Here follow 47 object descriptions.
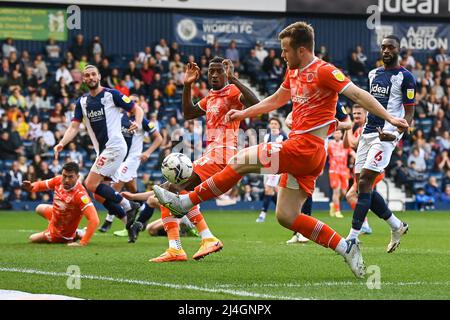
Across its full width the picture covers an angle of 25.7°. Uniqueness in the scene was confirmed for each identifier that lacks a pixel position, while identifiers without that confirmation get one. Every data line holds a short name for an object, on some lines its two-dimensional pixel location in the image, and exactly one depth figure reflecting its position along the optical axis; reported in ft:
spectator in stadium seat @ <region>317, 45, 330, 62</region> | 107.88
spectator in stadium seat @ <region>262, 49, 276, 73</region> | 107.65
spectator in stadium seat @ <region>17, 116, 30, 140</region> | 89.25
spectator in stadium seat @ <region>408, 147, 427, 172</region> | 100.89
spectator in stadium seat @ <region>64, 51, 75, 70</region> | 97.32
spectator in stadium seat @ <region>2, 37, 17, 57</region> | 97.30
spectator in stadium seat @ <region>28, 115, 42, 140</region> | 88.31
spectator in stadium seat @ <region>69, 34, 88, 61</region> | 98.84
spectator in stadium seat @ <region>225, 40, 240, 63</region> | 107.76
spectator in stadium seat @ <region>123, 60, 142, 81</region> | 99.94
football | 32.40
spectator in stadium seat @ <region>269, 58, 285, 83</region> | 106.83
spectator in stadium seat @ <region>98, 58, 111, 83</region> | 96.17
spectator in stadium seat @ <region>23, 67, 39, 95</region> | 94.89
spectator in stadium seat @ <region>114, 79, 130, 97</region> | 94.22
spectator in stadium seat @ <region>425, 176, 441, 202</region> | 99.45
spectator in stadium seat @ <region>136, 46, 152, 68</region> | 103.08
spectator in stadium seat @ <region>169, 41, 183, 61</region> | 105.29
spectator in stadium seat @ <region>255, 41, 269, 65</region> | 109.60
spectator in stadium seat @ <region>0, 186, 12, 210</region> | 84.89
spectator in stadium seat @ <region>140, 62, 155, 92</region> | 100.37
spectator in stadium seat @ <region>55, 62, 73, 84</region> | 95.14
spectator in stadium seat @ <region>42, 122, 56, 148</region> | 87.71
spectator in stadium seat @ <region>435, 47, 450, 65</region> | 115.60
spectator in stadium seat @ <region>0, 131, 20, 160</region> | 87.35
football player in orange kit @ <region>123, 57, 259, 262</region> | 35.70
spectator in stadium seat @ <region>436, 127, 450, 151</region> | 103.45
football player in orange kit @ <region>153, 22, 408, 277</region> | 28.30
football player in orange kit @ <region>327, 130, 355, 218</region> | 78.86
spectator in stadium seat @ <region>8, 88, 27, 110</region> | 91.15
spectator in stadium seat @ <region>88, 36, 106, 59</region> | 99.43
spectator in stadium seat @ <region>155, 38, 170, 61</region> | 104.58
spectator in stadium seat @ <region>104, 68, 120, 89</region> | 95.33
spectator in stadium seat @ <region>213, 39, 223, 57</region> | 108.58
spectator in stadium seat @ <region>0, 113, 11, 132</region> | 87.71
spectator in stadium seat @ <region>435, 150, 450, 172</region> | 101.76
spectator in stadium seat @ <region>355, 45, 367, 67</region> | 111.04
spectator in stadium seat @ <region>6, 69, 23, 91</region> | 93.50
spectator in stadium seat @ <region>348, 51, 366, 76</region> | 110.52
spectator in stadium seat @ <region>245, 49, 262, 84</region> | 108.37
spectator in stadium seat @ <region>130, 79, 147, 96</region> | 97.66
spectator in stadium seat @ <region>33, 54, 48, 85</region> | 95.71
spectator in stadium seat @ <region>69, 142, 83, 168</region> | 87.04
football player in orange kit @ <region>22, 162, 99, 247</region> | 43.68
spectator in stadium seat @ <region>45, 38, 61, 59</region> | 101.50
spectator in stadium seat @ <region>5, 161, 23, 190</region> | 84.74
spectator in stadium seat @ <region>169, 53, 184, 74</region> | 102.71
